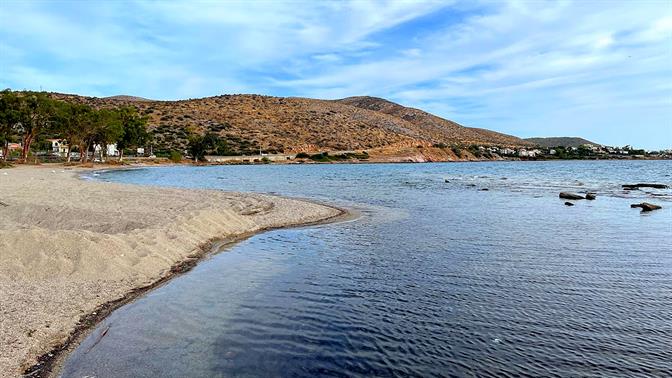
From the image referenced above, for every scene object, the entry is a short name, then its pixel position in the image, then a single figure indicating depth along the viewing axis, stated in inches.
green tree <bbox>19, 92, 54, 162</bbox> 2731.3
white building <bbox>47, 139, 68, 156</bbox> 4656.3
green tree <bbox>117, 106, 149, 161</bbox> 3806.6
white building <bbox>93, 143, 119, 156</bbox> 4925.9
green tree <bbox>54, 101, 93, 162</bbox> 3002.0
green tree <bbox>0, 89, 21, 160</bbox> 2598.4
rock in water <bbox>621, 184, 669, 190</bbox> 1900.3
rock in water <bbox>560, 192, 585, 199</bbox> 1366.5
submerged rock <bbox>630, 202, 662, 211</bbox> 1086.4
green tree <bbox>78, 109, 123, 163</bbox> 3179.1
